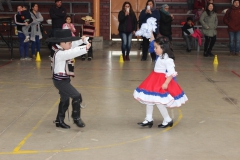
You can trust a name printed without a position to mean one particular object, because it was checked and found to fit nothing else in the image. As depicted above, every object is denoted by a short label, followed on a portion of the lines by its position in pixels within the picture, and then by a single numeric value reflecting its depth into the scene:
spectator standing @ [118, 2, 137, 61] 16.08
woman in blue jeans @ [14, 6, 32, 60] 16.14
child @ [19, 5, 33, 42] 16.11
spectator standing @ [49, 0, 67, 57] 17.05
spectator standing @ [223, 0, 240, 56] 18.34
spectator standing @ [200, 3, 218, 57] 18.14
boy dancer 7.79
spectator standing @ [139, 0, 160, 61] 15.88
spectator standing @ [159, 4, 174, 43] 17.08
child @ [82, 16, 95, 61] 16.36
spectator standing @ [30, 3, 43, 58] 16.77
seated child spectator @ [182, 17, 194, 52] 19.52
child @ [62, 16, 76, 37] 16.25
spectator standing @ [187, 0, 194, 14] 20.87
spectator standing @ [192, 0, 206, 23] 20.04
